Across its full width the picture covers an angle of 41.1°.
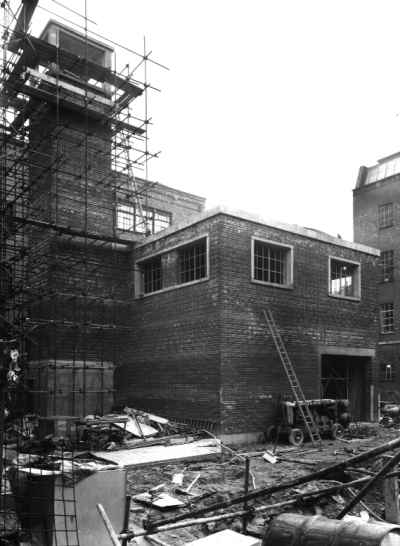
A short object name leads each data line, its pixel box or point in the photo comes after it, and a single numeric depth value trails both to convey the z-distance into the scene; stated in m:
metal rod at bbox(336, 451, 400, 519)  4.13
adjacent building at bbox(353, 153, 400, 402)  35.31
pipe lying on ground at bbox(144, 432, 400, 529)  4.20
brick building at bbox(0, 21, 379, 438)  17.72
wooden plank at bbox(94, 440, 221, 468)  13.38
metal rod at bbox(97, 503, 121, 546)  6.02
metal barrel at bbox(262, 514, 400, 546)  4.66
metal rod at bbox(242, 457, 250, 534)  7.38
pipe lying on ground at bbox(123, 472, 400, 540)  5.22
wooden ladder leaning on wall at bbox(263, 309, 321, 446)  17.12
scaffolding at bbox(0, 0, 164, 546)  19.27
